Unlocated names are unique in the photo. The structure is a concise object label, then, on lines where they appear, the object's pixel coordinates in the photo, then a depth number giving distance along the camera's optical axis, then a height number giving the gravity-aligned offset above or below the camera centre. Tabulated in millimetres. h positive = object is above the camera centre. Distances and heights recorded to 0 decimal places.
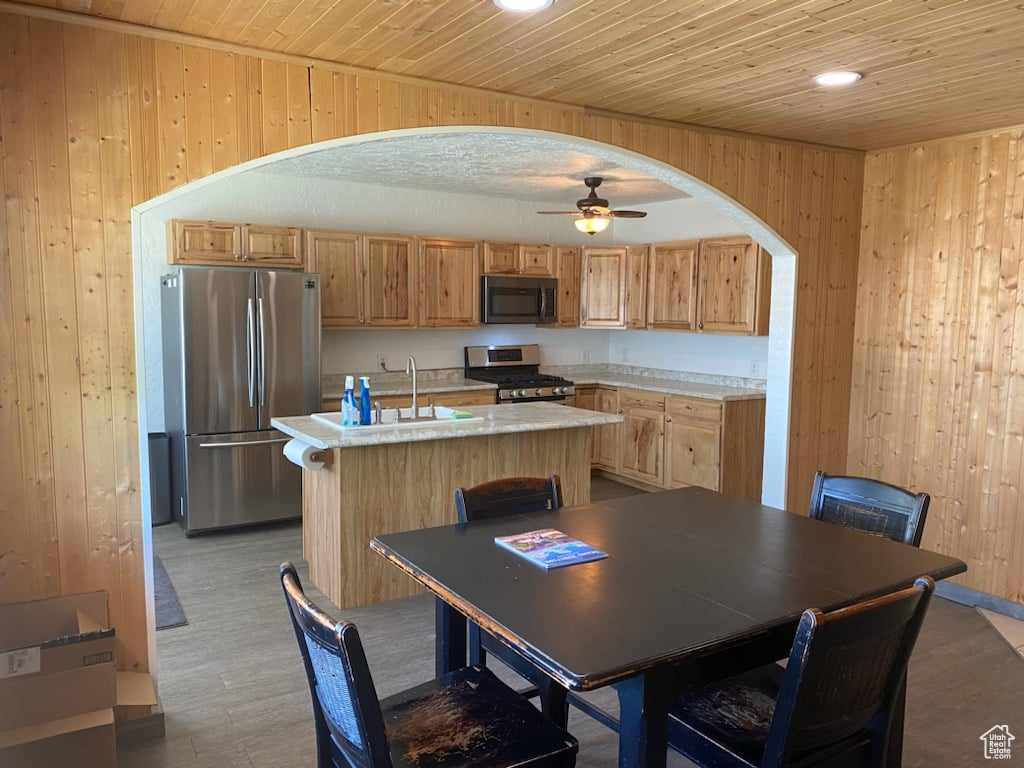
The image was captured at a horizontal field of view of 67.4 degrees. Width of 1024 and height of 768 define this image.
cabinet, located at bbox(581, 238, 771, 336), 5645 +180
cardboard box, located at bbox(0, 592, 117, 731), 2305 -1131
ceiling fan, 5199 +636
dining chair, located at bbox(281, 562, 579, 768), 1604 -1038
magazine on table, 2156 -706
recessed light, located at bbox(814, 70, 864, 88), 3096 +947
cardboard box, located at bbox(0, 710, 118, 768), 2268 -1327
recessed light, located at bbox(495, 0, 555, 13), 2348 +931
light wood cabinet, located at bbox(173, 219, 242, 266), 5047 +408
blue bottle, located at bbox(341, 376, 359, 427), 4000 -542
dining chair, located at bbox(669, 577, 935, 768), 1637 -909
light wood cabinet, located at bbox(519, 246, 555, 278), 6715 +412
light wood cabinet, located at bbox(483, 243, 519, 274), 6492 +414
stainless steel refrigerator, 4902 -519
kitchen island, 3826 -891
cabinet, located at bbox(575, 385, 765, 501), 5707 -1056
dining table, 1670 -718
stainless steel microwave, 6473 +65
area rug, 3750 -1542
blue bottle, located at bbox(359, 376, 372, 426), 4008 -507
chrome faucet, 4238 -580
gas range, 6504 -601
